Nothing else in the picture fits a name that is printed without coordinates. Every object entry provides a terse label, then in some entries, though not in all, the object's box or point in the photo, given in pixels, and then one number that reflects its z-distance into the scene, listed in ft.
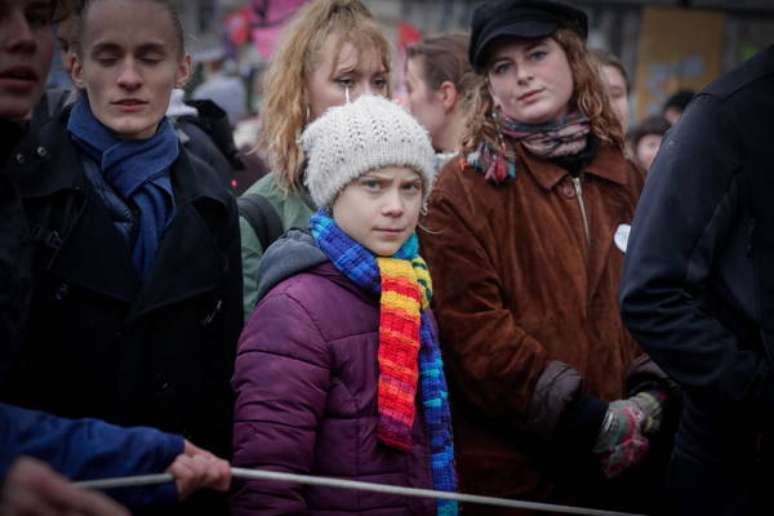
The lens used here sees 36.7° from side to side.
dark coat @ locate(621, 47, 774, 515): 9.21
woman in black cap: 11.34
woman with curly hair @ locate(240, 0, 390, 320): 12.43
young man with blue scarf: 8.58
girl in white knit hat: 9.33
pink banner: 30.17
